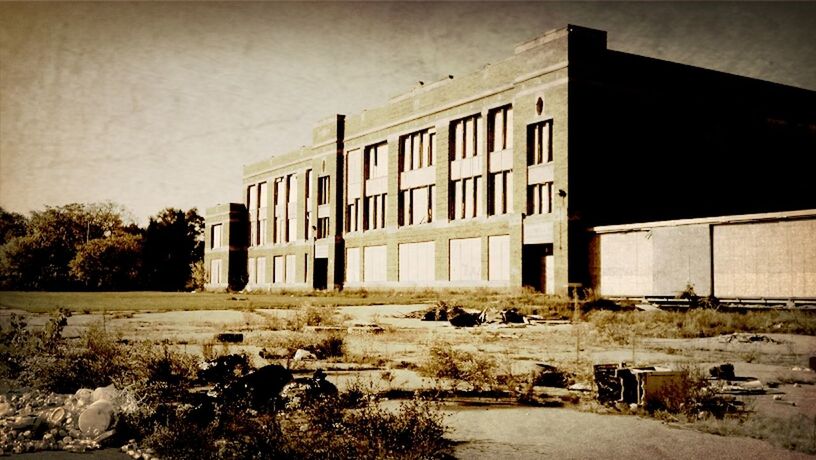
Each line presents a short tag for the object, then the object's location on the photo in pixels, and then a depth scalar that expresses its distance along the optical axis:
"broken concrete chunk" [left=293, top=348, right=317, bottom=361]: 11.98
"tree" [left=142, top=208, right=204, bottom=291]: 59.44
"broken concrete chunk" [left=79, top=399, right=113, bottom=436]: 6.99
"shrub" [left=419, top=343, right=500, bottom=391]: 9.21
